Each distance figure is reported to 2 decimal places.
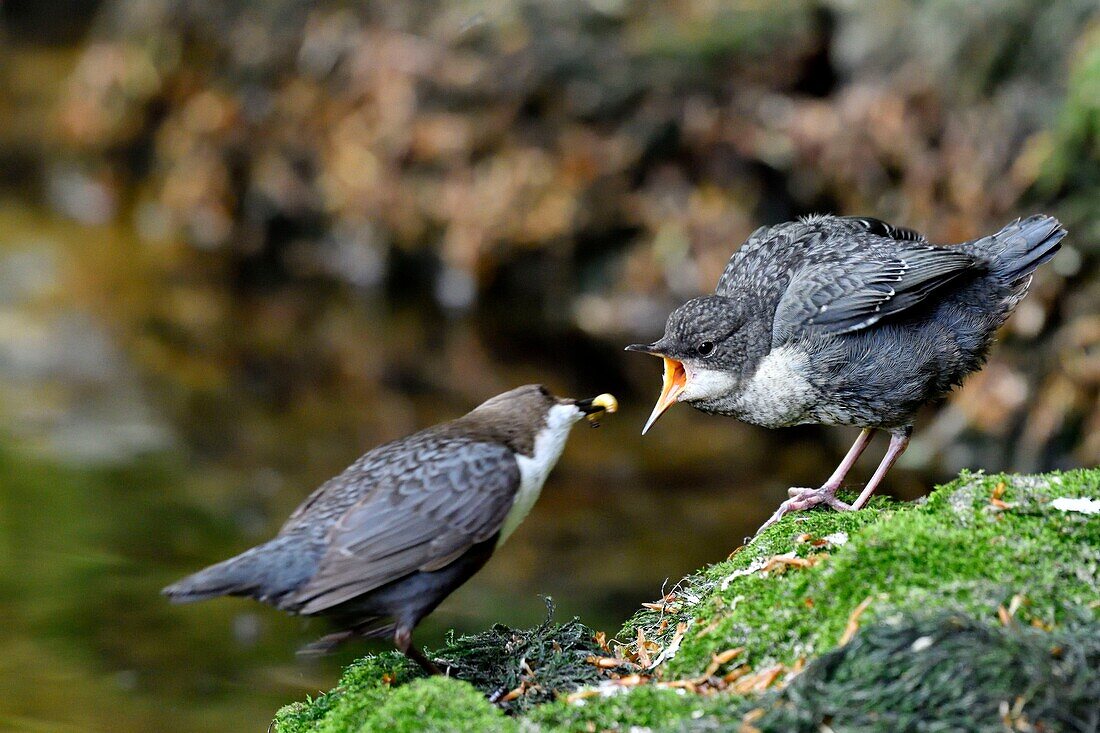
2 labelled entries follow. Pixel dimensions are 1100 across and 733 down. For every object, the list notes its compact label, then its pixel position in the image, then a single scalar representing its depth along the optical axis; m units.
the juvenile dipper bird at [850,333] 8.38
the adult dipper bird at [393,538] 6.55
